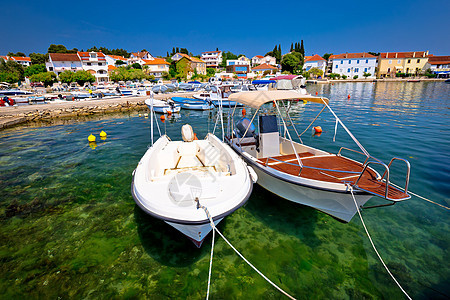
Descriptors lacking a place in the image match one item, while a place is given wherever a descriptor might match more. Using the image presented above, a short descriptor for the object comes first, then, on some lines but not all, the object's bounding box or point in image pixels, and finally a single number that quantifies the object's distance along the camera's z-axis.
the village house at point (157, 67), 79.94
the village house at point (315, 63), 99.44
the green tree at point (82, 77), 48.80
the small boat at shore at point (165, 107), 24.53
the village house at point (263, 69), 89.65
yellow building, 84.75
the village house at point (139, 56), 94.65
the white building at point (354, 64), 89.31
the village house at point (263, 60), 115.69
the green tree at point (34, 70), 59.84
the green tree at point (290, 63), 84.06
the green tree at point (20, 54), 100.28
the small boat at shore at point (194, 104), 27.34
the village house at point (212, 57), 107.69
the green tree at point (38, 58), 76.97
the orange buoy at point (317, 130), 16.58
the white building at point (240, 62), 100.50
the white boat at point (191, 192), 4.33
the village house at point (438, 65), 82.52
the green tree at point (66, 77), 47.10
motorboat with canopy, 5.16
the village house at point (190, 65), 76.31
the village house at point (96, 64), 70.81
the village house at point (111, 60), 81.44
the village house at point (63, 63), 65.68
